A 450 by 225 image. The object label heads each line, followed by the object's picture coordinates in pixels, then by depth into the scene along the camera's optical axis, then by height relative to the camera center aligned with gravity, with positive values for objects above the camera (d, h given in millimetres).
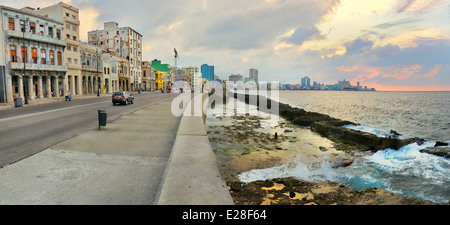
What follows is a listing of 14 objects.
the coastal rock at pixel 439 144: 16348 -3606
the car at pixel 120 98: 28680 -640
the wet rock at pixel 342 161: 11125 -3409
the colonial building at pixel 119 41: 77875 +17643
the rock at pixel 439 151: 13252 -3474
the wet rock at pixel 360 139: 14881 -3278
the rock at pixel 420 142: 16016 -3426
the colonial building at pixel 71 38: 49328 +12153
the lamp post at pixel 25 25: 37025 +10971
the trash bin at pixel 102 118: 12742 -1390
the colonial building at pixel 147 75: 93812 +7298
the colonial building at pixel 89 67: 54909 +6392
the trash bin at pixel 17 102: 26609 -1077
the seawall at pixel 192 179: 4562 -2102
